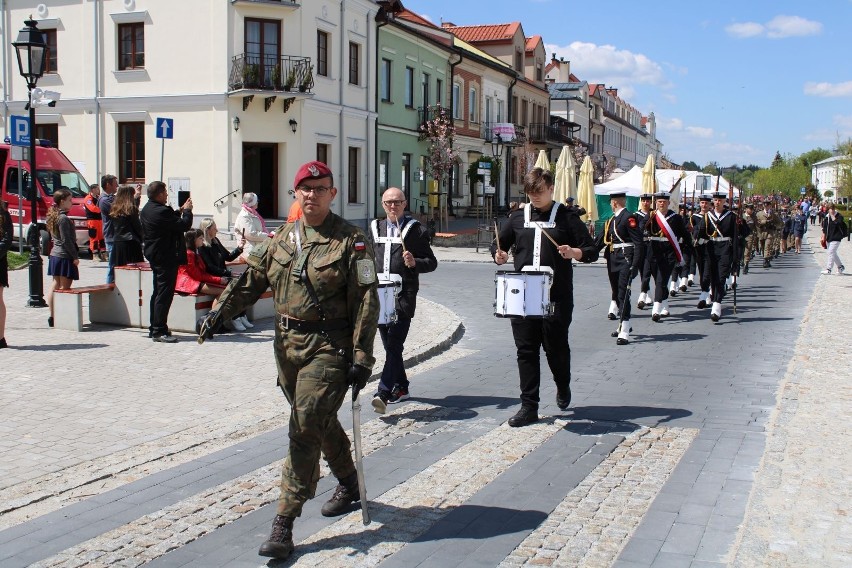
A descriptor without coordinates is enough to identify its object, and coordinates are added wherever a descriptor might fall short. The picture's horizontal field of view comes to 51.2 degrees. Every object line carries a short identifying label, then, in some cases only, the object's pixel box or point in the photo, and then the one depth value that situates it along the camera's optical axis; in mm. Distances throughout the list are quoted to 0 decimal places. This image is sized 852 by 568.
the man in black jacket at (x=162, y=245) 10172
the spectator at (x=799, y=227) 35156
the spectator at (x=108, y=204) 12609
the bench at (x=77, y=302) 11047
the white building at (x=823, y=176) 130212
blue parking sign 14383
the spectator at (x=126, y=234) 11852
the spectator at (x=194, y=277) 11320
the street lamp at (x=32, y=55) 13703
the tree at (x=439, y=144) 37719
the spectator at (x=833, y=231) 22312
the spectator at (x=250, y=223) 12805
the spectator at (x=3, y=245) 9734
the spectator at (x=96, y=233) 19328
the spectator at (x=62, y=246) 11211
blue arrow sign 17359
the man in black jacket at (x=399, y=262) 7488
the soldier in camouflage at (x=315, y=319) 4523
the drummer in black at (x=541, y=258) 7059
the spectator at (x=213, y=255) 11430
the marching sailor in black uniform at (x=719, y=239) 13914
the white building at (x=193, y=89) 27656
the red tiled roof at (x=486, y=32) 53656
